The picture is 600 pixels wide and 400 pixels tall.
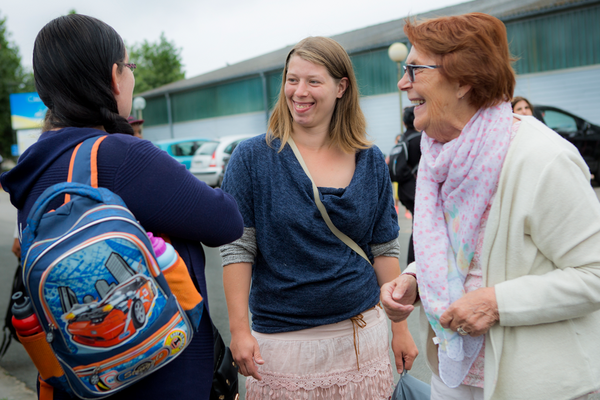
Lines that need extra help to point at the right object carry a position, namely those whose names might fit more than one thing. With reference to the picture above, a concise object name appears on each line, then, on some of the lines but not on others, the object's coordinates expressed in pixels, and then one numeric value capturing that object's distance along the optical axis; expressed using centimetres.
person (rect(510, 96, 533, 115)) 586
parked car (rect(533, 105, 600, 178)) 1273
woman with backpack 131
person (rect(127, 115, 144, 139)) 466
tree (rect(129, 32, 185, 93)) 5528
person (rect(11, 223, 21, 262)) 399
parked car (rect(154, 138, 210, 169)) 1747
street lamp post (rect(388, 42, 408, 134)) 1365
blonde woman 198
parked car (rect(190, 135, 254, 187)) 1639
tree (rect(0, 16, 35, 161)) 4125
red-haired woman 141
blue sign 2102
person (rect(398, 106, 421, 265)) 515
